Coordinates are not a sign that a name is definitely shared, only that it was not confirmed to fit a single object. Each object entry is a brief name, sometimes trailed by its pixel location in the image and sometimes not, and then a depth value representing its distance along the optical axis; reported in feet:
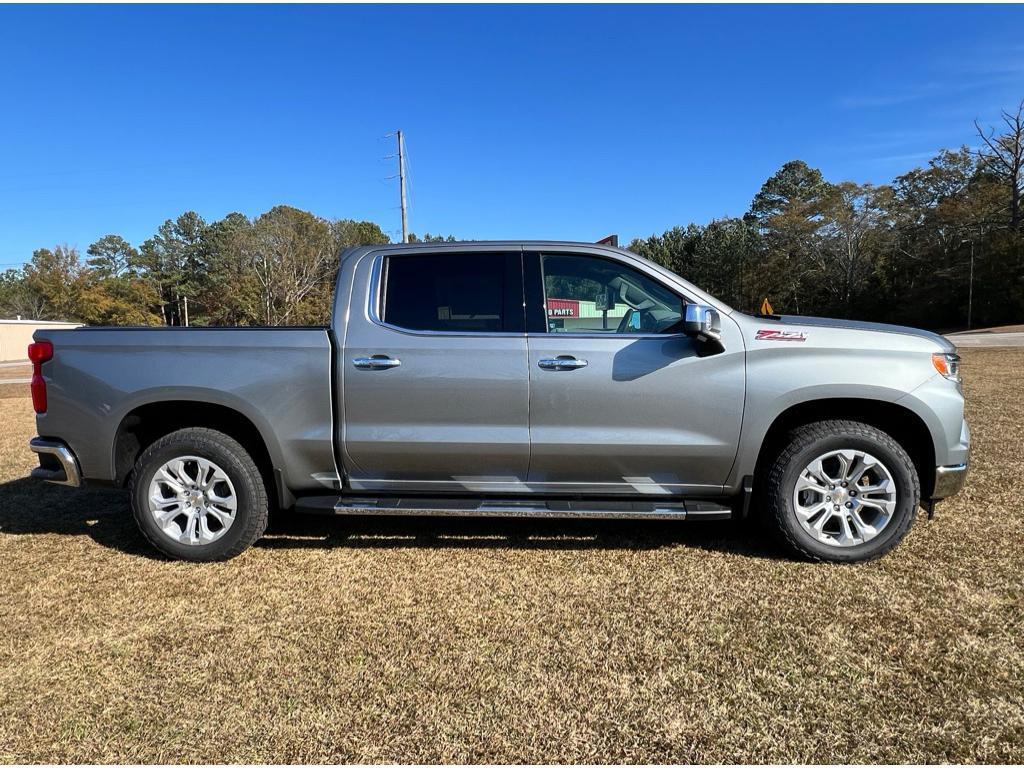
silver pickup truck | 11.46
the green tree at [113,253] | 271.69
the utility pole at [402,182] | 105.19
